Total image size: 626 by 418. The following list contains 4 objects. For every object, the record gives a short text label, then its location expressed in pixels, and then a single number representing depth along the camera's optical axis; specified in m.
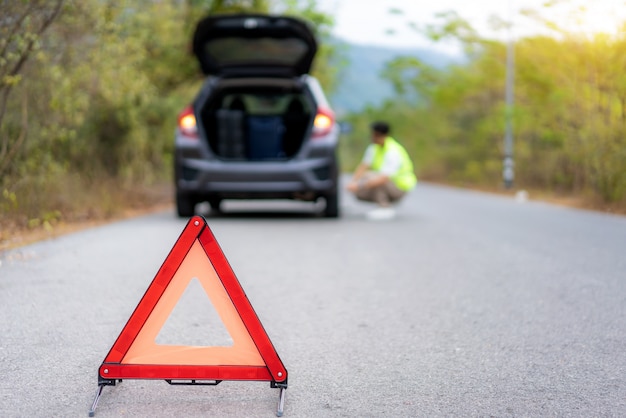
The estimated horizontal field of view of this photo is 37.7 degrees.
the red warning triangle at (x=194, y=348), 3.72
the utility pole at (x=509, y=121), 28.52
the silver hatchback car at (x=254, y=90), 11.95
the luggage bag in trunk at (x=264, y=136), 13.62
